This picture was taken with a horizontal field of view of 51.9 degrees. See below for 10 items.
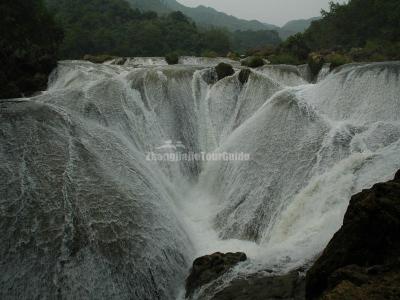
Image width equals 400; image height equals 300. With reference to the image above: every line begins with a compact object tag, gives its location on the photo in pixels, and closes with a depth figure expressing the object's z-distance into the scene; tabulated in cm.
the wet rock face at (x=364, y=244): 460
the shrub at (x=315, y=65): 1738
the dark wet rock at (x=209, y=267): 723
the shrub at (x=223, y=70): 1501
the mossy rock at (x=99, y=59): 2758
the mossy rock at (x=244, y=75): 1422
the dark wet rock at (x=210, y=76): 1484
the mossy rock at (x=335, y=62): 1738
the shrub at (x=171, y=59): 2677
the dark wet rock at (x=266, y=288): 604
